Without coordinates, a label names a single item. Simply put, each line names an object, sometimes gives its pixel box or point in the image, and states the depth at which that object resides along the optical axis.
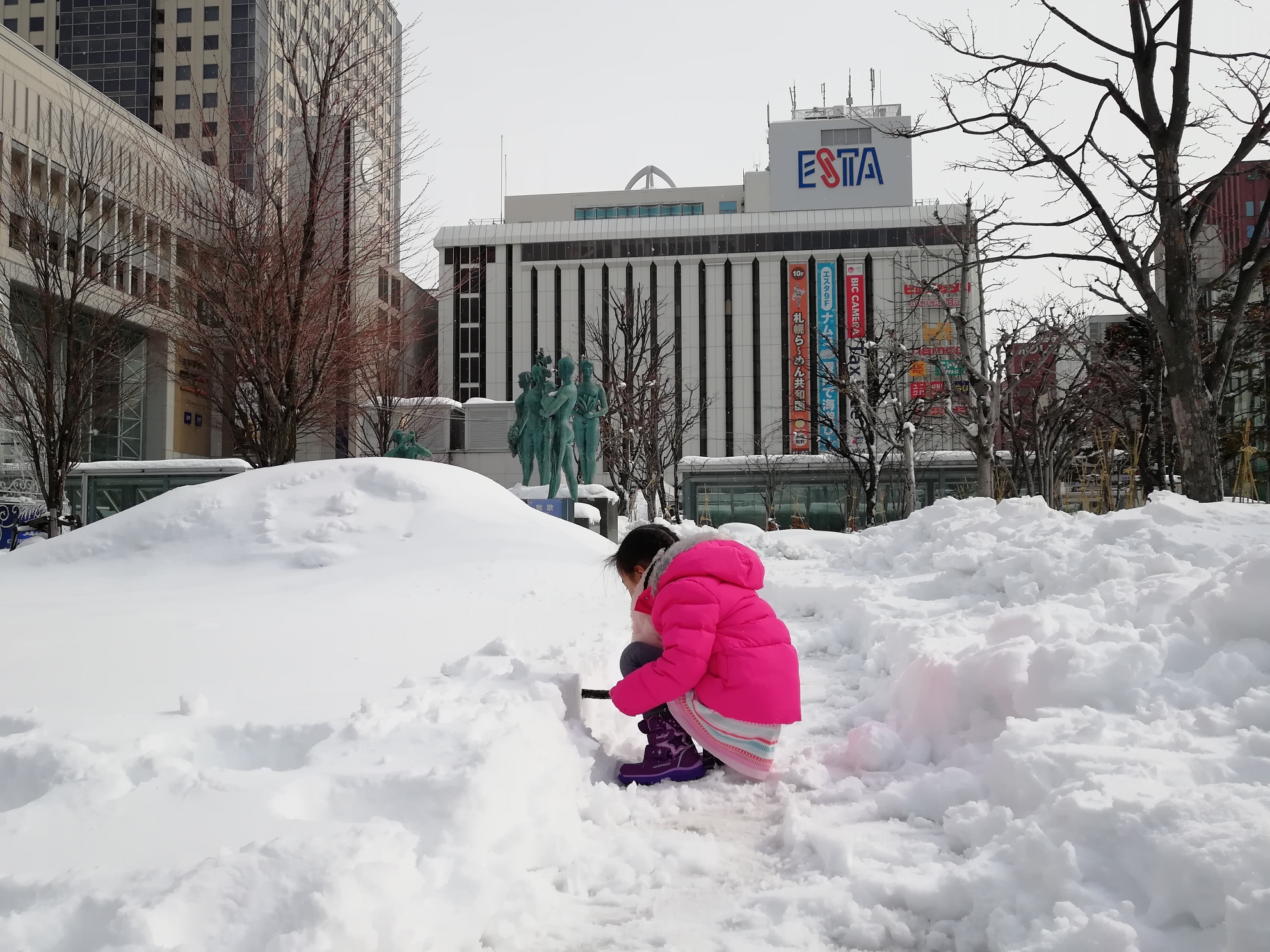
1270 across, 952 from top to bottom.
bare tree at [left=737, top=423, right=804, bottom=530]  29.11
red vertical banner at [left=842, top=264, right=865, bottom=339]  54.88
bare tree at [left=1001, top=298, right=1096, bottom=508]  21.70
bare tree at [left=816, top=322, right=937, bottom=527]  22.50
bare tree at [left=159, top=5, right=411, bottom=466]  11.67
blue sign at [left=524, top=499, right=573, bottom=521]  16.67
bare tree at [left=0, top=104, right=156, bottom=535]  12.99
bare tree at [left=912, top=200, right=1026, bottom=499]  17.16
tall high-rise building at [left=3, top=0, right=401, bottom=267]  56.22
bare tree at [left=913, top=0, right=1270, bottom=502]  9.97
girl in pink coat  3.17
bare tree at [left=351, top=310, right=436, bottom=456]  13.91
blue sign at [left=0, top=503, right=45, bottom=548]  22.35
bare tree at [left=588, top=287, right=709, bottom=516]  25.50
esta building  56.16
